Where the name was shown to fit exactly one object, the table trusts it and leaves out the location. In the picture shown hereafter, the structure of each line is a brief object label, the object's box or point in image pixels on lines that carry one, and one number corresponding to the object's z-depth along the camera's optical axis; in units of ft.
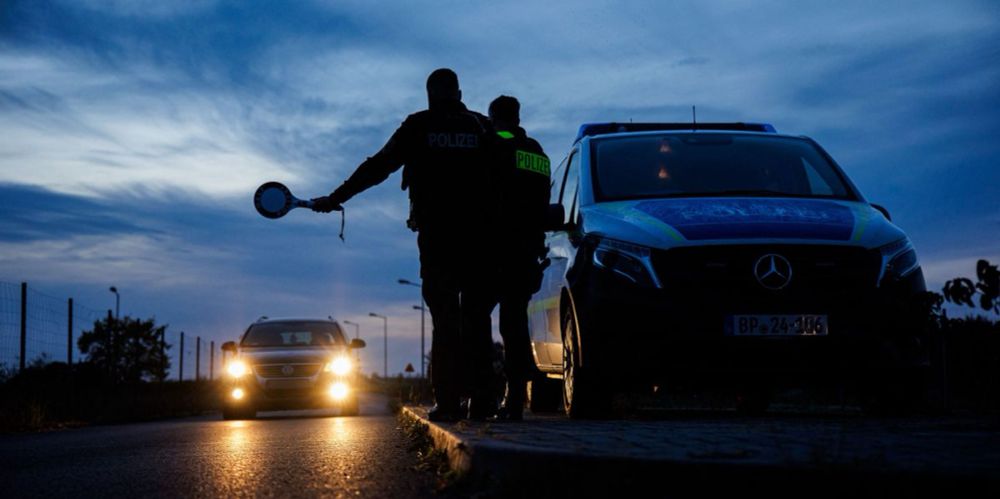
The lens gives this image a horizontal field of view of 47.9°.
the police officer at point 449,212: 23.45
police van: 22.03
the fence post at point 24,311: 64.23
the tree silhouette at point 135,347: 164.76
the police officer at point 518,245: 24.63
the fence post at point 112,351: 91.08
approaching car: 59.11
